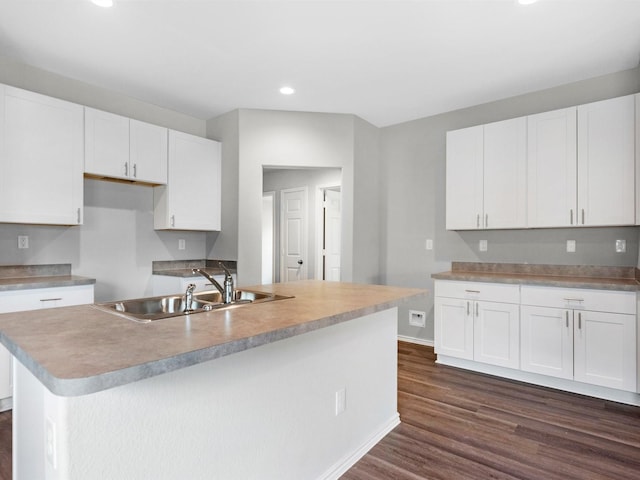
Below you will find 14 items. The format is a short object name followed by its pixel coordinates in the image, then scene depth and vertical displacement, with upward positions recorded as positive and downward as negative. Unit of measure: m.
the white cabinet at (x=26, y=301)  2.50 -0.45
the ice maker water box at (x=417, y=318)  4.27 -0.92
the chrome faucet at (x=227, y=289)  1.97 -0.27
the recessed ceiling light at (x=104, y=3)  2.23 +1.44
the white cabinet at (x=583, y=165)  2.88 +0.61
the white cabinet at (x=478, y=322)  3.15 -0.75
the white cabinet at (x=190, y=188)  3.79 +0.54
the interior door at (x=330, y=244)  5.67 -0.07
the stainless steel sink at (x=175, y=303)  1.69 -0.32
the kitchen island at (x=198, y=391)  0.95 -0.53
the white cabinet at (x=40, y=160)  2.70 +0.62
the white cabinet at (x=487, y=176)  3.38 +0.60
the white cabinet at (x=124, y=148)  3.16 +0.84
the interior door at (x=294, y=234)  5.83 +0.09
